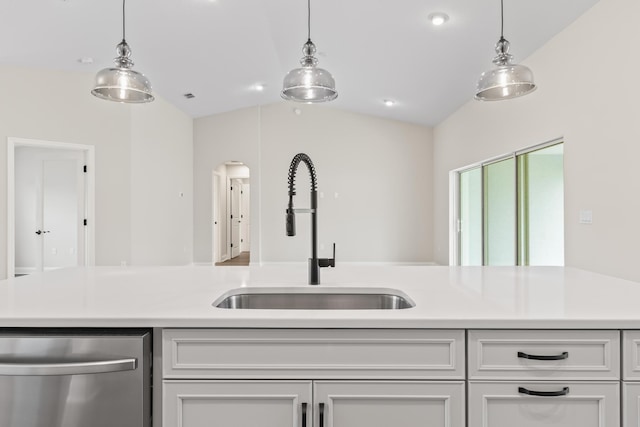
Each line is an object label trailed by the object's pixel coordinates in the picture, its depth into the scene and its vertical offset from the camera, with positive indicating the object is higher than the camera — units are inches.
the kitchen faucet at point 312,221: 63.9 +0.3
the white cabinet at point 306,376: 45.7 -16.3
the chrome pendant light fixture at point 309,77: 80.1 +27.3
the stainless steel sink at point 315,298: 63.7 -11.3
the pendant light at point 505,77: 78.4 +26.7
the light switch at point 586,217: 132.4 +1.7
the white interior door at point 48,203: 255.0 +12.5
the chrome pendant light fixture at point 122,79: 80.9 +27.4
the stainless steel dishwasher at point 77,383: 45.4 -16.8
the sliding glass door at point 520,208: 159.8 +6.1
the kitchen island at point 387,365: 44.7 -15.0
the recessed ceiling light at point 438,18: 157.4 +75.9
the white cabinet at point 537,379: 44.7 -16.2
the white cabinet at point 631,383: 44.0 -16.4
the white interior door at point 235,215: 421.1 +8.0
